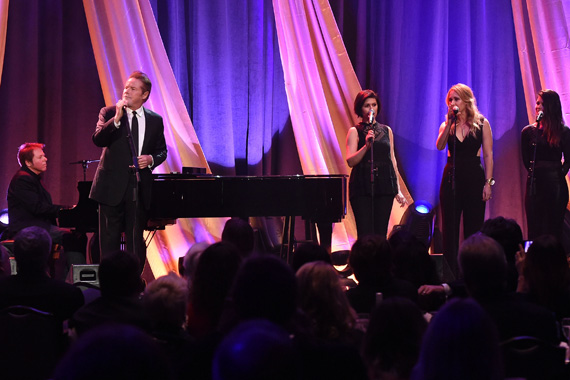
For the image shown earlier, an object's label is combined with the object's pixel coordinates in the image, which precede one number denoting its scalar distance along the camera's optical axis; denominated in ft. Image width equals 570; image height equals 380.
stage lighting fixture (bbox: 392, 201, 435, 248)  52.03
